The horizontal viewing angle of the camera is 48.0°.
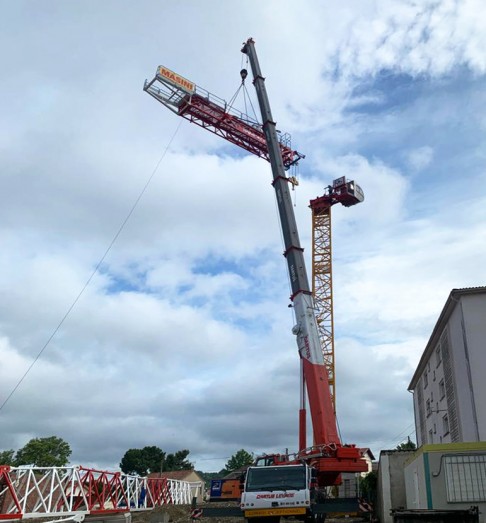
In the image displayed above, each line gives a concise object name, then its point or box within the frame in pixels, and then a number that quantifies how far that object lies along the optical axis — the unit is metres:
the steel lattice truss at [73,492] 17.34
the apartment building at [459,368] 24.84
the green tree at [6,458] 76.12
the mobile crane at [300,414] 15.63
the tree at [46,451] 69.31
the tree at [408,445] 67.66
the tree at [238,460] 91.83
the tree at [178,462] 100.88
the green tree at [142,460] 99.12
